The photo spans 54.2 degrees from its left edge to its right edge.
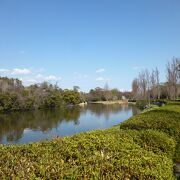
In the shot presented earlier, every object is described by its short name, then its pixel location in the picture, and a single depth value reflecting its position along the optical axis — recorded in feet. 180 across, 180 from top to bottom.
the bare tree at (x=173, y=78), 99.93
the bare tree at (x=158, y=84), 123.07
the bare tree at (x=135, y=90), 166.34
